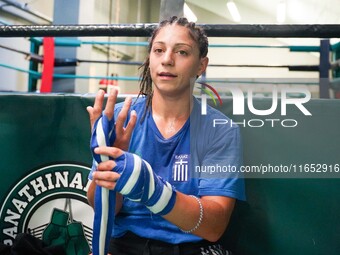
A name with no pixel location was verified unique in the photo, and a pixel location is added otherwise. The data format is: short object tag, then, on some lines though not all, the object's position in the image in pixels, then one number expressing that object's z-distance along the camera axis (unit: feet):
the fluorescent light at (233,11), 30.01
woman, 3.20
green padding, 3.81
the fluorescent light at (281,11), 26.34
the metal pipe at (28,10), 11.98
